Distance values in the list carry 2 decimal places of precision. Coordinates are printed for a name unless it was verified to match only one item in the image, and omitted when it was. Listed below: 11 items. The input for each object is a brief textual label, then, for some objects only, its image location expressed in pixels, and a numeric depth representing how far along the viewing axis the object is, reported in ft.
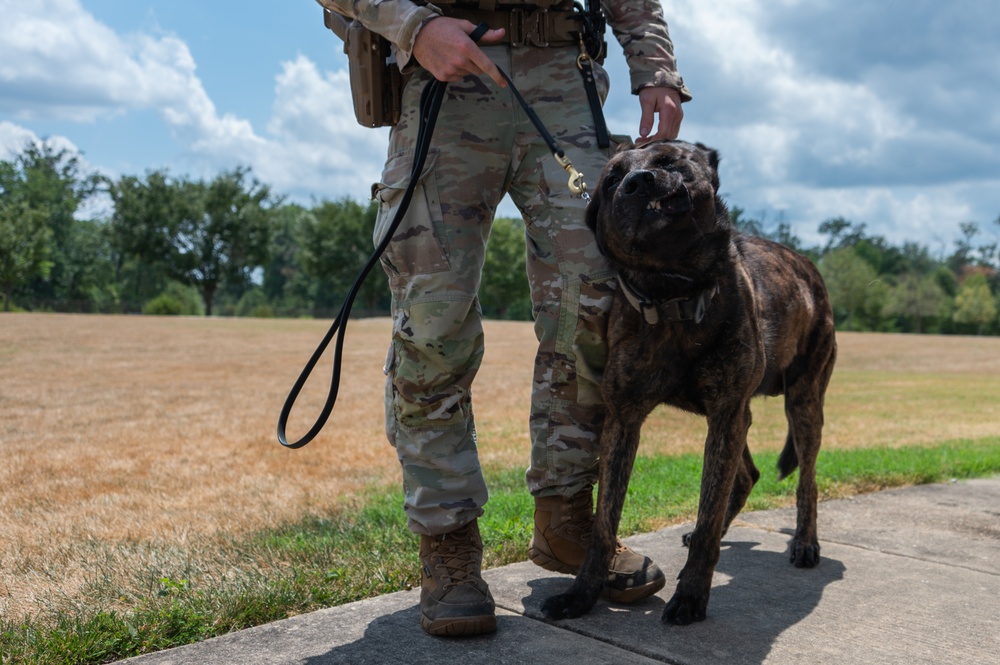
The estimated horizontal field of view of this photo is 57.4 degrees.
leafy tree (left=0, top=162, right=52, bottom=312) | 170.71
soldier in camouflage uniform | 9.77
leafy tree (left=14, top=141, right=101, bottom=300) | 228.43
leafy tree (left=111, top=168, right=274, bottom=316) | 210.38
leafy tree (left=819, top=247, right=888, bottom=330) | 222.28
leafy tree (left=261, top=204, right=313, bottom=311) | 280.92
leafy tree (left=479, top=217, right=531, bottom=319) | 234.79
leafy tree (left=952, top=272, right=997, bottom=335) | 232.12
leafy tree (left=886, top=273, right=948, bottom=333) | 233.96
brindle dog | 9.57
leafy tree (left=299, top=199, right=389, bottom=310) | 224.12
